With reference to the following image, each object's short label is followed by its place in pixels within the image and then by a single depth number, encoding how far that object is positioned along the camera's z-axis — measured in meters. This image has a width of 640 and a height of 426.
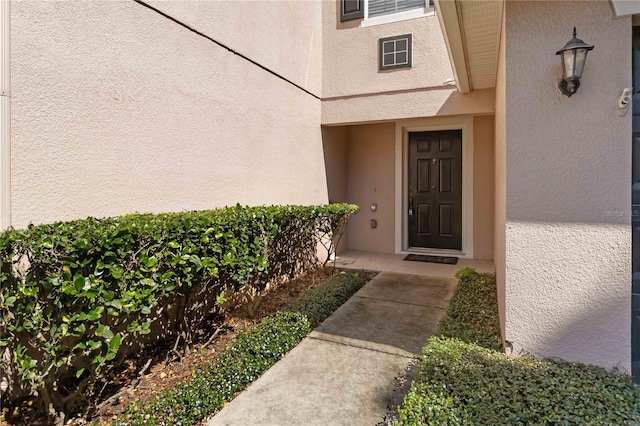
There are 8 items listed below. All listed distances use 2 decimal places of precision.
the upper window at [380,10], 6.05
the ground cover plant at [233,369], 2.27
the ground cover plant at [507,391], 1.93
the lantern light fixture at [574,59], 2.39
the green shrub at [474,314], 2.93
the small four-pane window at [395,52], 6.00
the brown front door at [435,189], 6.96
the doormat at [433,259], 6.58
